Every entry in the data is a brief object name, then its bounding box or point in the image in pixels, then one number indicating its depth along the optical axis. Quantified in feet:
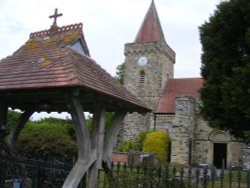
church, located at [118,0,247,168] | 81.87
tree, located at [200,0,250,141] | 33.45
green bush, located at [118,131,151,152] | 88.89
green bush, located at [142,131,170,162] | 83.05
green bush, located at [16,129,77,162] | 36.81
